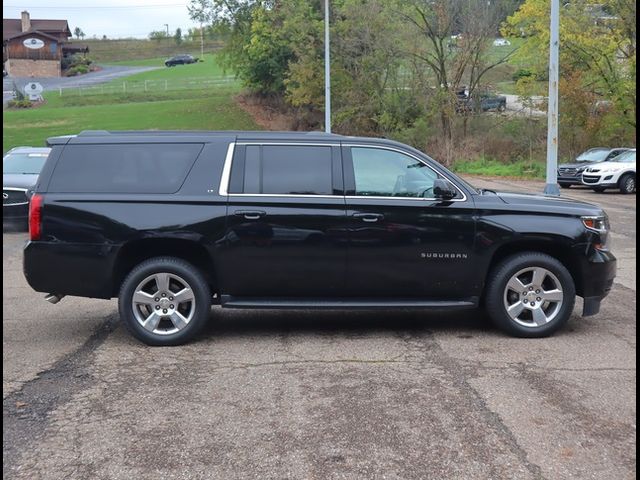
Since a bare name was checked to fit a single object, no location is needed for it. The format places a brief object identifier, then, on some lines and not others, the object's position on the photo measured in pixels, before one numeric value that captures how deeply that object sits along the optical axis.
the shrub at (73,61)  96.72
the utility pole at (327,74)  33.34
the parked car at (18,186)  14.94
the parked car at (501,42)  38.34
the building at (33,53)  91.00
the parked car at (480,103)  38.16
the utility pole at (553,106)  17.80
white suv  24.70
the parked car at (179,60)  101.81
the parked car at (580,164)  26.33
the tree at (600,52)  32.12
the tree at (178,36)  121.69
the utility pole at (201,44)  118.76
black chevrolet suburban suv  6.94
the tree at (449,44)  36.53
